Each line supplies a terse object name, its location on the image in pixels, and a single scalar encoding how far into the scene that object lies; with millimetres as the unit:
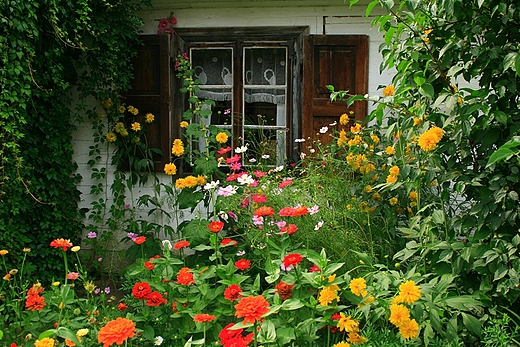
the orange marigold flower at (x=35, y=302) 2463
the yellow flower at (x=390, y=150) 3562
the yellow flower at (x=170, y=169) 4172
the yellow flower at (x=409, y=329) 2096
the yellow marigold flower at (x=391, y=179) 3096
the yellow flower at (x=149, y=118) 4848
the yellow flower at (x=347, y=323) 2197
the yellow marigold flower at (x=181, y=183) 3828
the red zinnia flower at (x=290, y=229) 2570
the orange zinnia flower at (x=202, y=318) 2320
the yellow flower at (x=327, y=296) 2268
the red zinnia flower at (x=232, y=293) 2537
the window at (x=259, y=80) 4754
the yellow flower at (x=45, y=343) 2070
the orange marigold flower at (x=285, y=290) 2484
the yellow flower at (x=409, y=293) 2133
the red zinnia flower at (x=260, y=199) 2956
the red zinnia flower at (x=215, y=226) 2676
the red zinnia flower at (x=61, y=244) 2603
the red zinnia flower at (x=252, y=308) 2070
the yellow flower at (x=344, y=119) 4279
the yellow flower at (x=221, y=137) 4004
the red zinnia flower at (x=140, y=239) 2936
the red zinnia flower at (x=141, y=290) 2549
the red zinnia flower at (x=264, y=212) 2549
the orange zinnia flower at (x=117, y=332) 2023
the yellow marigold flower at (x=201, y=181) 3925
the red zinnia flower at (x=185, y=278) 2615
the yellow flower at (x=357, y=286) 2256
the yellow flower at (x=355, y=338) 2273
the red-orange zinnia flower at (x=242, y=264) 2688
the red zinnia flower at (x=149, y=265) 2777
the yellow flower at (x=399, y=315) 2070
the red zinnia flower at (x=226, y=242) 2941
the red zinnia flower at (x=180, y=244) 2822
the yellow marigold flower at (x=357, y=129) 4098
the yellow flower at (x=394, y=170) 3068
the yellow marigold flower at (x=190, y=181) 3819
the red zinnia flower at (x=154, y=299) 2574
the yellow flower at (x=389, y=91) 3717
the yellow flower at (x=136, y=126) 4769
